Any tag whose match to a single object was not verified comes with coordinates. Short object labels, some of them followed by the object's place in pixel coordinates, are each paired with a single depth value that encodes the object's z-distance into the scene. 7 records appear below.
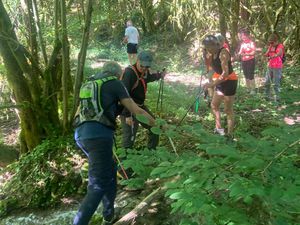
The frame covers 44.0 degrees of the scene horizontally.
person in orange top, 5.55
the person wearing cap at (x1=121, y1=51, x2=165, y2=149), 4.73
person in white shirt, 13.12
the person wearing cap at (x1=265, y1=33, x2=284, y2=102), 8.48
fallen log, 4.07
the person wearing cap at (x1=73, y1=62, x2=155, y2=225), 3.80
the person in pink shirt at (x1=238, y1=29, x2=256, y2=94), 9.93
